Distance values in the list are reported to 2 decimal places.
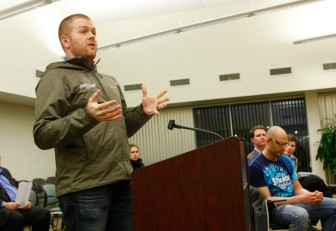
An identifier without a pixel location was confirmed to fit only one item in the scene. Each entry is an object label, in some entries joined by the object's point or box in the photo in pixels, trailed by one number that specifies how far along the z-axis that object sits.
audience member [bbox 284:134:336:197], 3.94
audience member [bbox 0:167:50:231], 4.09
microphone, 2.50
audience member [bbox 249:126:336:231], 3.26
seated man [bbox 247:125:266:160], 4.80
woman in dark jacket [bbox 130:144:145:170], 5.52
